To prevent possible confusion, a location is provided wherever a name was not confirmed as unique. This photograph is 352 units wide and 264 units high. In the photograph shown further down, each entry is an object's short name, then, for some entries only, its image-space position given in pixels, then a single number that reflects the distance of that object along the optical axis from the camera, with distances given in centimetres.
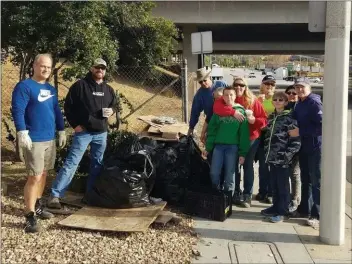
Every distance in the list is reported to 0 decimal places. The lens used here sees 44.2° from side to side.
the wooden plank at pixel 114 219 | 444
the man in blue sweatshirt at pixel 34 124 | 436
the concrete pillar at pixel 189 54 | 2903
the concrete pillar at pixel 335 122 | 421
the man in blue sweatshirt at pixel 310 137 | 497
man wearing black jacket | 507
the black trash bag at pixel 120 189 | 498
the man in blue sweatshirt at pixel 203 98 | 614
